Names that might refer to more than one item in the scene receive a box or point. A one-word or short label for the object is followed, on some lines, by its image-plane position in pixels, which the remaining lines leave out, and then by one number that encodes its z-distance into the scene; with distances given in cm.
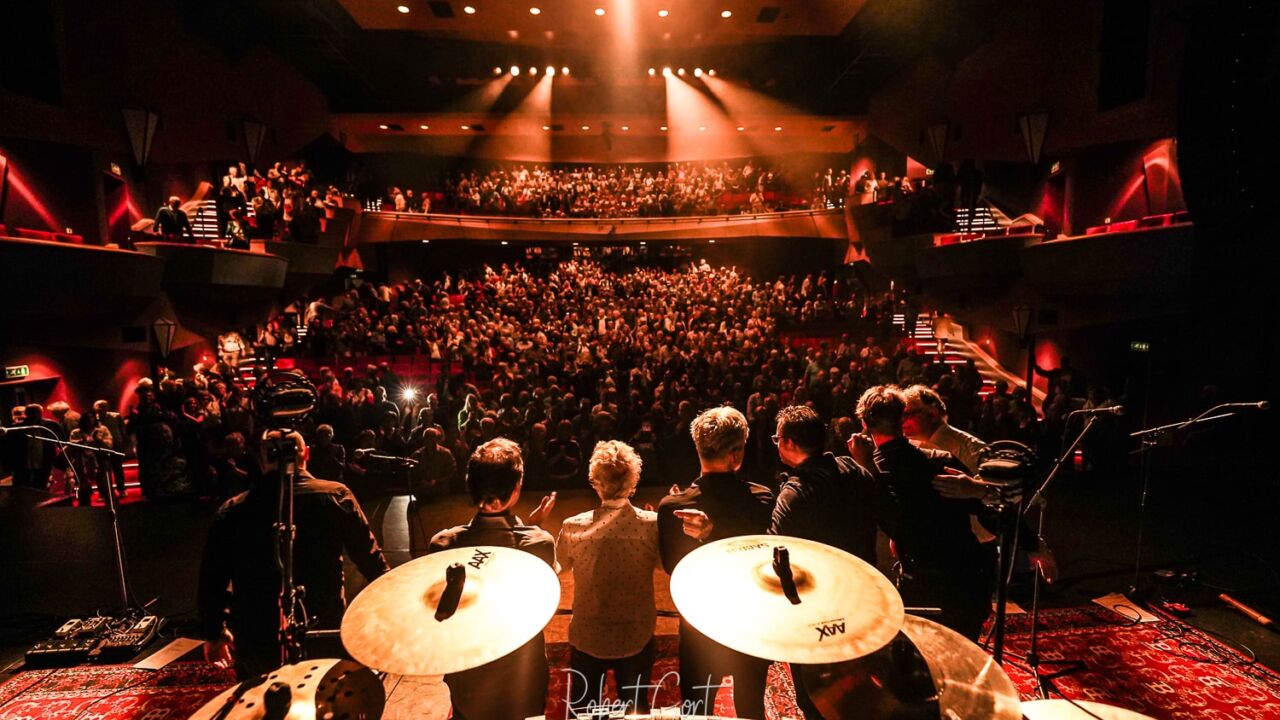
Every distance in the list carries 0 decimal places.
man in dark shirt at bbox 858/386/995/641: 222
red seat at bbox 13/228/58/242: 675
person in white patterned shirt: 203
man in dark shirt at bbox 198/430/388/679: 197
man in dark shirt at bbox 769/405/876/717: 215
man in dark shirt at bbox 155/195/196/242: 888
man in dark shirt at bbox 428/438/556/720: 178
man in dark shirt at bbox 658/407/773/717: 207
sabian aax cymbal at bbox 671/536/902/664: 130
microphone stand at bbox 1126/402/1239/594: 337
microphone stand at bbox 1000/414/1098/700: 280
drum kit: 127
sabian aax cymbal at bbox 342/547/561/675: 130
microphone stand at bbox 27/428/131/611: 323
